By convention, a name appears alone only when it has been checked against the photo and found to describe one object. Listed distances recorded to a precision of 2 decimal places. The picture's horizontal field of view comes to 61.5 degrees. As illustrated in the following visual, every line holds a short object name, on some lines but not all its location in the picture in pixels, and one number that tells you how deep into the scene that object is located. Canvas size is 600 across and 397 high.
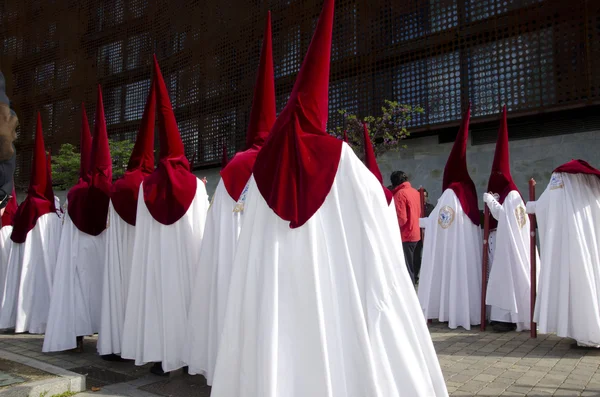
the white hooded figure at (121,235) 5.22
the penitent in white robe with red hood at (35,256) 7.09
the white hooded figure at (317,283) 2.79
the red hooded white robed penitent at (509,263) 6.82
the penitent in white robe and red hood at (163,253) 4.68
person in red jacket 8.39
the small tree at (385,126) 13.31
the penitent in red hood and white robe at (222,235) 4.04
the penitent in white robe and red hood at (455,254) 7.37
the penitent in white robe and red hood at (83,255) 5.66
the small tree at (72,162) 19.11
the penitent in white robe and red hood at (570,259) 5.44
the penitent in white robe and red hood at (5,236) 8.54
